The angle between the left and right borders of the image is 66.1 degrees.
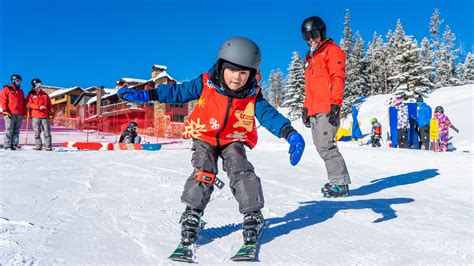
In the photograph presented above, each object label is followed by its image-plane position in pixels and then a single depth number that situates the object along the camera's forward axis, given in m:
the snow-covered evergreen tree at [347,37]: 52.74
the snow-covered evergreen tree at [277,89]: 87.10
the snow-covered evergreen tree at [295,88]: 44.34
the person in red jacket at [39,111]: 10.52
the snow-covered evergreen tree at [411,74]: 35.69
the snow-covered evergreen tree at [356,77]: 42.89
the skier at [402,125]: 13.65
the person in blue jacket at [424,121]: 13.55
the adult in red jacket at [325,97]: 4.38
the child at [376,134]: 18.08
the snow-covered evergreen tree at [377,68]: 57.34
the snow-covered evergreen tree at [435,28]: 60.72
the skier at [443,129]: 13.66
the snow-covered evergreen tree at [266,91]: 92.84
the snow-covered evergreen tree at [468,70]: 52.96
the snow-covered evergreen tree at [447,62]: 54.00
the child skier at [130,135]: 14.94
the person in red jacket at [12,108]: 10.29
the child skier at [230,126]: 2.47
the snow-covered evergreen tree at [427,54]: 49.71
